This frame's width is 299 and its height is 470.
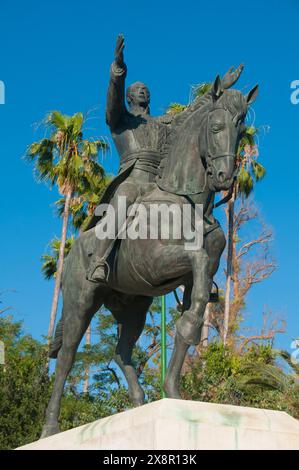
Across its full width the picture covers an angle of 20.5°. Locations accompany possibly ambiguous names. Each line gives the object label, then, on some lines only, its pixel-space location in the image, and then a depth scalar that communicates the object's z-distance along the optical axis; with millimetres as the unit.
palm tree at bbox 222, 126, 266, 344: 34312
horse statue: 8508
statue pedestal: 7082
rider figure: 9469
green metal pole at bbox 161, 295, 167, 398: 24953
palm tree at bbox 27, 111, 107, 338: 30656
